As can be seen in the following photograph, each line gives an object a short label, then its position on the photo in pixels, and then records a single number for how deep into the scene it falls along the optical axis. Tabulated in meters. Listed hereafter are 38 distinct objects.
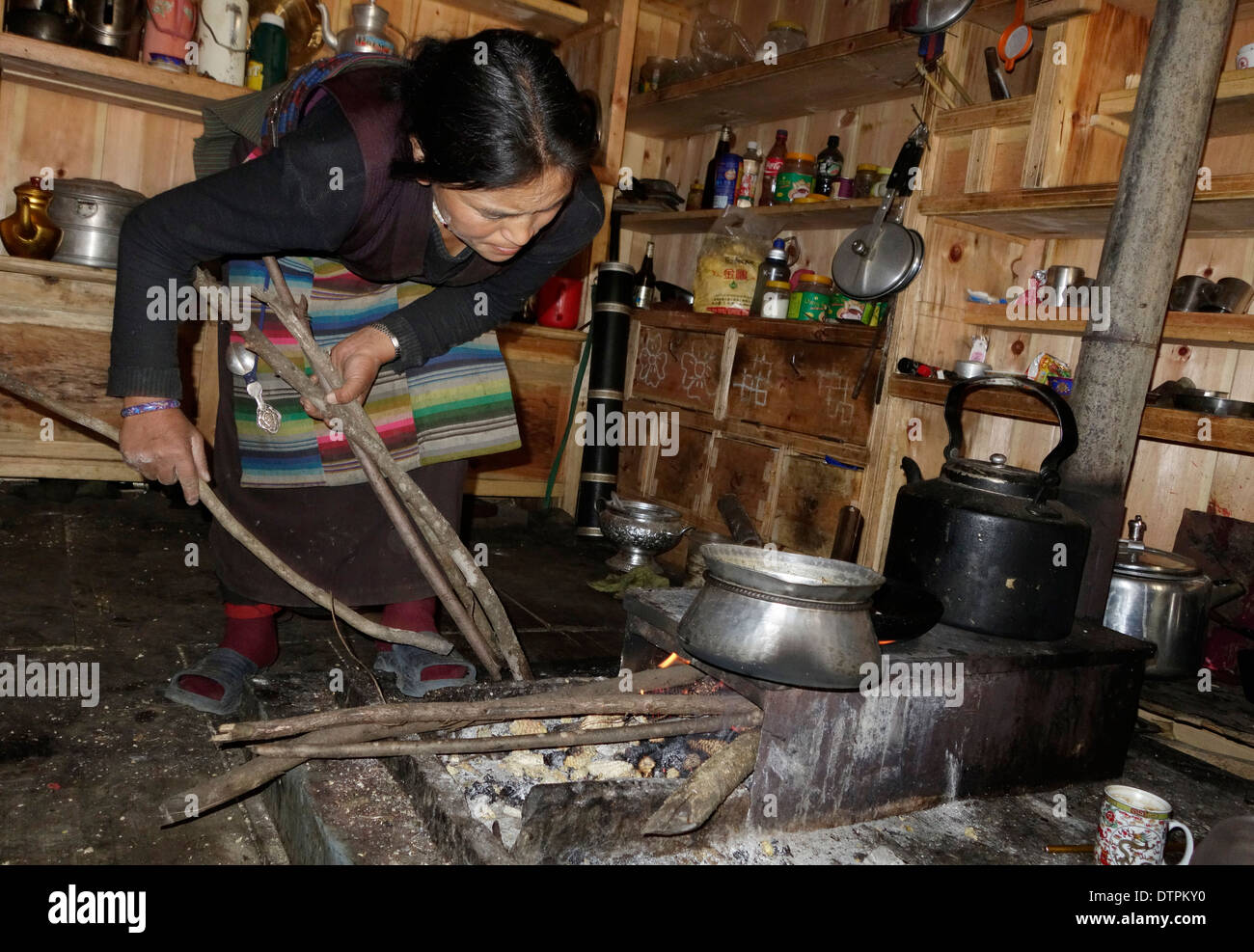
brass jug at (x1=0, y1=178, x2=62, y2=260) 3.16
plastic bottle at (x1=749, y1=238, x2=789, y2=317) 3.63
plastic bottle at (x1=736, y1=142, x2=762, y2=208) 3.91
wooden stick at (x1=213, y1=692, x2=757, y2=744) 1.30
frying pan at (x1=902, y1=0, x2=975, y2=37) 2.71
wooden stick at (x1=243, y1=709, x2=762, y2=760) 1.33
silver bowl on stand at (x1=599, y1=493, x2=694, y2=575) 3.61
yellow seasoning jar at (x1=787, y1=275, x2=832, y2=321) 3.41
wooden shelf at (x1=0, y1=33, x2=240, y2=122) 3.09
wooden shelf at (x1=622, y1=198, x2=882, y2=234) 3.32
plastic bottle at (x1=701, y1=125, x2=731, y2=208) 4.03
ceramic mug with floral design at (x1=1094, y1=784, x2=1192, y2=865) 1.45
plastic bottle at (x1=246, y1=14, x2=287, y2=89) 3.43
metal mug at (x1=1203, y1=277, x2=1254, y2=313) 2.44
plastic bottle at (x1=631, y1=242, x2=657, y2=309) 4.27
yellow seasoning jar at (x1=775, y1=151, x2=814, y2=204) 3.61
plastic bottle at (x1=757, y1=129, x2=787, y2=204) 3.78
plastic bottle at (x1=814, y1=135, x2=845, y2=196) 3.57
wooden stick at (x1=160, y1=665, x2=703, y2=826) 1.27
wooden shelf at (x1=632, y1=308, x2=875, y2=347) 3.13
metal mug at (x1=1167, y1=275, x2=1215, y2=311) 2.47
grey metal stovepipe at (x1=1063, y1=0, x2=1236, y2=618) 2.09
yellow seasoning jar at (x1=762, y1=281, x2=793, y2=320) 3.58
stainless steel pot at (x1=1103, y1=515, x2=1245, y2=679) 2.22
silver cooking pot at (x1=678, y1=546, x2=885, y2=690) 1.35
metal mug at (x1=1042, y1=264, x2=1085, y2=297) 2.76
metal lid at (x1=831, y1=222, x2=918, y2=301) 3.00
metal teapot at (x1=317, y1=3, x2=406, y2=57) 3.30
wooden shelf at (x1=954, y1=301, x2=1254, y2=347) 2.32
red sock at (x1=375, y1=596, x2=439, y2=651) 2.04
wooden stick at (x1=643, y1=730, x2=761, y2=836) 1.20
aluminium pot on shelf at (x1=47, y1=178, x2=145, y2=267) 3.21
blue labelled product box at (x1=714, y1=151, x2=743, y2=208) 3.94
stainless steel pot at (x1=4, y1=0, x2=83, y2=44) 3.09
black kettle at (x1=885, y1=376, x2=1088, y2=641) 1.71
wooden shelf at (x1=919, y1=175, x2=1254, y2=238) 2.30
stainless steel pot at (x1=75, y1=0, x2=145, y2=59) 3.19
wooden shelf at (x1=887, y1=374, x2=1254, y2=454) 2.19
